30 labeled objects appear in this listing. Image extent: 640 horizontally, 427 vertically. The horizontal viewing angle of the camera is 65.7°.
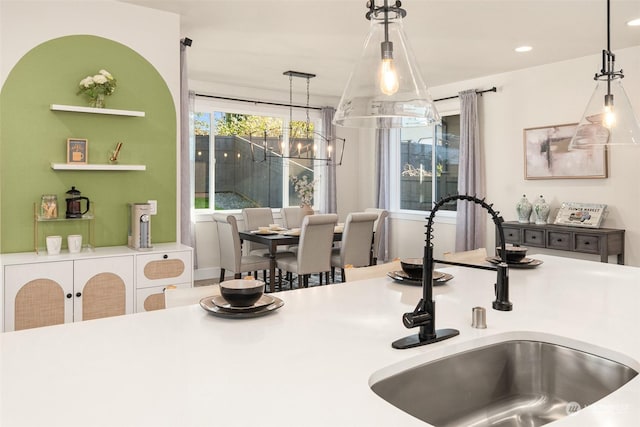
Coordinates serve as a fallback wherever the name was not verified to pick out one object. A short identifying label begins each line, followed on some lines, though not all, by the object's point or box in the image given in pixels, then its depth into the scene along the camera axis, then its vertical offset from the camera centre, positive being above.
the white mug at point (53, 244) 3.27 -0.26
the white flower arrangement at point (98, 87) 3.45 +0.83
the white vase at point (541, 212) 5.32 -0.08
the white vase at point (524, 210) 5.46 -0.06
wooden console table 4.65 -0.34
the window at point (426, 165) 6.79 +0.57
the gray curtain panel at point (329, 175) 7.50 +0.45
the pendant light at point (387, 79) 1.47 +0.38
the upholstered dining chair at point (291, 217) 6.48 -0.17
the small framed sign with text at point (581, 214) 4.90 -0.10
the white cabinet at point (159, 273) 3.41 -0.49
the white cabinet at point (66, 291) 2.99 -0.55
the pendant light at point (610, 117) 2.44 +0.43
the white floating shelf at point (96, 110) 3.37 +0.66
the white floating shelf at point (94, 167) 3.37 +0.26
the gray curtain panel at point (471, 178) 6.10 +0.33
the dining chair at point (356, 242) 5.31 -0.41
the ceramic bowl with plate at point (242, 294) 1.59 -0.29
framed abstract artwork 5.05 +0.51
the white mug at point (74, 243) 3.37 -0.26
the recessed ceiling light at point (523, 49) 4.84 +1.54
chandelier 6.85 +0.92
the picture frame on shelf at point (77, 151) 3.45 +0.38
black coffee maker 3.43 +0.00
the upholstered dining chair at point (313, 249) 4.93 -0.45
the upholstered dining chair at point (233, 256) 5.23 -0.56
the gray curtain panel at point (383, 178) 7.52 +0.40
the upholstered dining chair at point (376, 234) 5.70 -0.34
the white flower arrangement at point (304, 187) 6.77 +0.24
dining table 5.08 -0.36
